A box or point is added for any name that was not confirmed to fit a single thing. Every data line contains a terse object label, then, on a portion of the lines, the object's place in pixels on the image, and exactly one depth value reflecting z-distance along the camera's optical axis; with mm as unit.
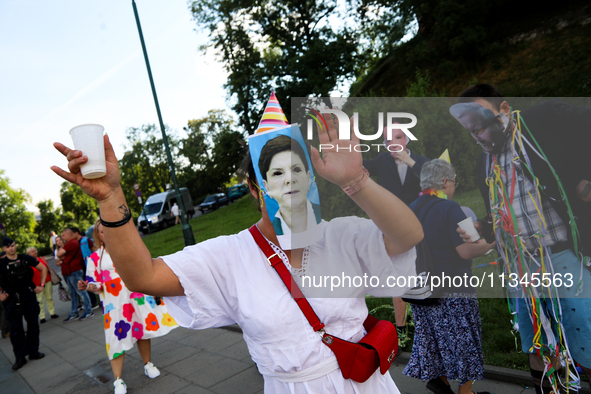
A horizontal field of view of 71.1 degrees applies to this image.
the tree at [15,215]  42500
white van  28328
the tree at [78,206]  48781
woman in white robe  1514
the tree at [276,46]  24609
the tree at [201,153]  48219
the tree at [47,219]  45938
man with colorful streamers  2033
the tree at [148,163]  47281
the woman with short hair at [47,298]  9035
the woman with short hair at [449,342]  2848
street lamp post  12766
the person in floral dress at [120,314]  4730
